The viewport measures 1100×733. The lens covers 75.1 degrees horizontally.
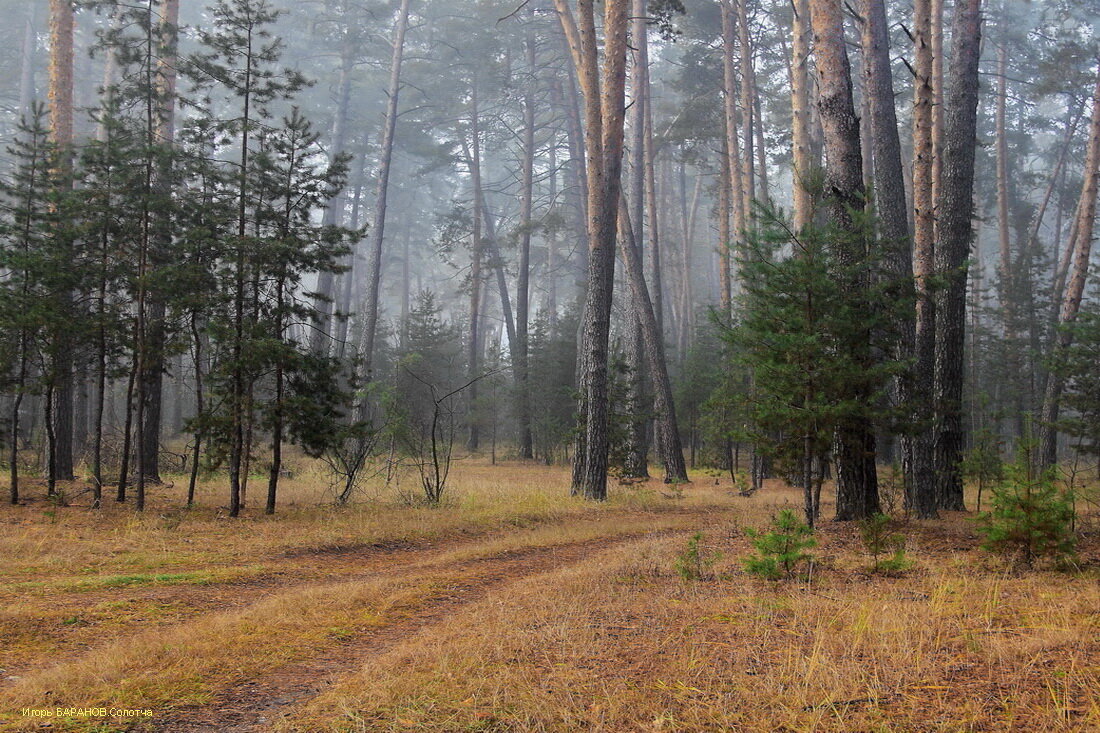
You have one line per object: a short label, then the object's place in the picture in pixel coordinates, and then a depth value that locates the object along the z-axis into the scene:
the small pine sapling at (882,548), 6.10
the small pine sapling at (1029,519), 6.11
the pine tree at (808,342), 8.21
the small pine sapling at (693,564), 6.38
